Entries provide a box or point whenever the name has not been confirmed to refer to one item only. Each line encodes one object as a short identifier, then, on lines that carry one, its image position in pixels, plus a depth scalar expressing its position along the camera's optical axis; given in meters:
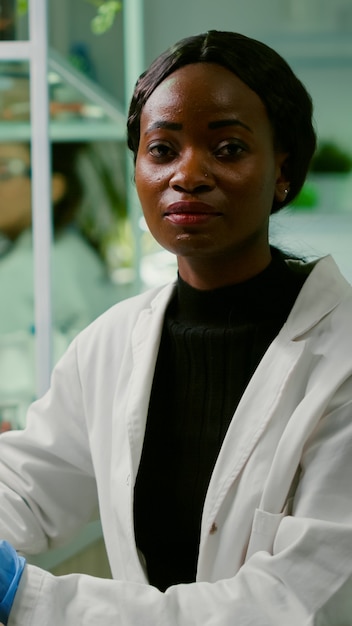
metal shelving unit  2.47
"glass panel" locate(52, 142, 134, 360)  2.67
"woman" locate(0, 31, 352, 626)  1.19
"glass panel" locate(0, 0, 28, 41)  2.55
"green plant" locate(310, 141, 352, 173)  3.18
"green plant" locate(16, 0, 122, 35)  3.00
